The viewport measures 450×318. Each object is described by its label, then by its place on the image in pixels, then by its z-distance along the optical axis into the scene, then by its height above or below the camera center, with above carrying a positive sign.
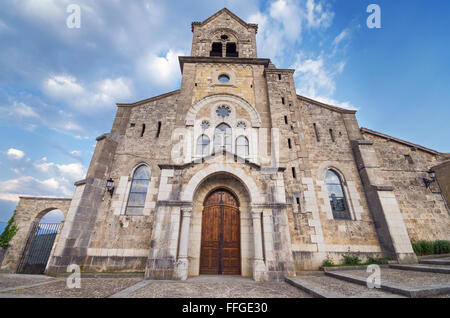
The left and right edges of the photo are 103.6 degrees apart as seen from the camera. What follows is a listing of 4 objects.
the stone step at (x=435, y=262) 6.70 -0.72
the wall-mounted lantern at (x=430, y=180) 10.41 +3.33
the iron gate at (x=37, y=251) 10.64 -0.69
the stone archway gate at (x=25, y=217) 10.70 +1.27
